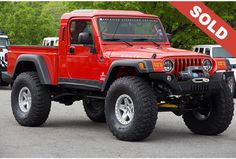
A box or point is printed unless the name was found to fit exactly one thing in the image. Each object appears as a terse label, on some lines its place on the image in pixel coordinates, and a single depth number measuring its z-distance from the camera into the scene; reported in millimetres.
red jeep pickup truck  9414
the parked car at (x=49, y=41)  30547
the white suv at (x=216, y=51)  19531
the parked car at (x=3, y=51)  21384
